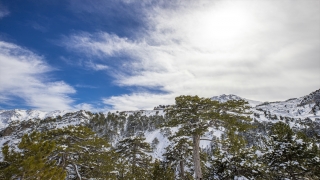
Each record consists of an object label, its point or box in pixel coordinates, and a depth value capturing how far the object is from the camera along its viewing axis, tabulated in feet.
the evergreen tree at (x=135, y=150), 72.64
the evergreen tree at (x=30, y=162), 27.22
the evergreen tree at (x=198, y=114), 45.44
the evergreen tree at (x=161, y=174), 48.11
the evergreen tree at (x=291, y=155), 38.17
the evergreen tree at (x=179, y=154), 60.85
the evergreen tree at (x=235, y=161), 43.11
